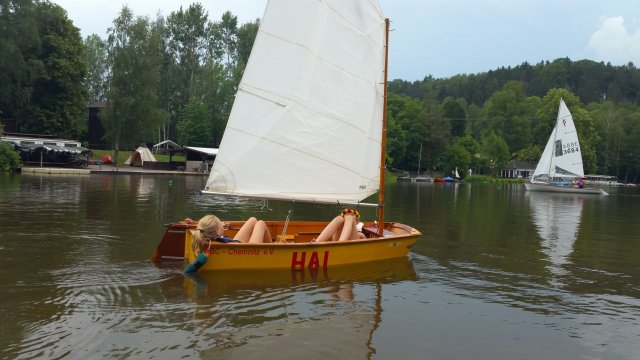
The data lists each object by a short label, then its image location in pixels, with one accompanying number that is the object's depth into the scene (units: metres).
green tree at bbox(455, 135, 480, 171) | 119.94
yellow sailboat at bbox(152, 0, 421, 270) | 13.38
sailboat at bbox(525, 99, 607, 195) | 64.56
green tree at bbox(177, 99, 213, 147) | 84.57
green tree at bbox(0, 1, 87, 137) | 63.03
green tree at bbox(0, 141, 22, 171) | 50.37
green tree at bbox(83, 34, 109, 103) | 95.62
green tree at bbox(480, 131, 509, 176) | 117.38
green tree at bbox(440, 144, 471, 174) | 112.44
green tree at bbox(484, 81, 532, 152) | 133.75
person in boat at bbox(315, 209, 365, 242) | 13.06
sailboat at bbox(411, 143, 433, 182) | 99.10
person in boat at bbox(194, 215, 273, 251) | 10.92
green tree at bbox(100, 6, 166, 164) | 71.06
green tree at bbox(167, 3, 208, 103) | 92.44
